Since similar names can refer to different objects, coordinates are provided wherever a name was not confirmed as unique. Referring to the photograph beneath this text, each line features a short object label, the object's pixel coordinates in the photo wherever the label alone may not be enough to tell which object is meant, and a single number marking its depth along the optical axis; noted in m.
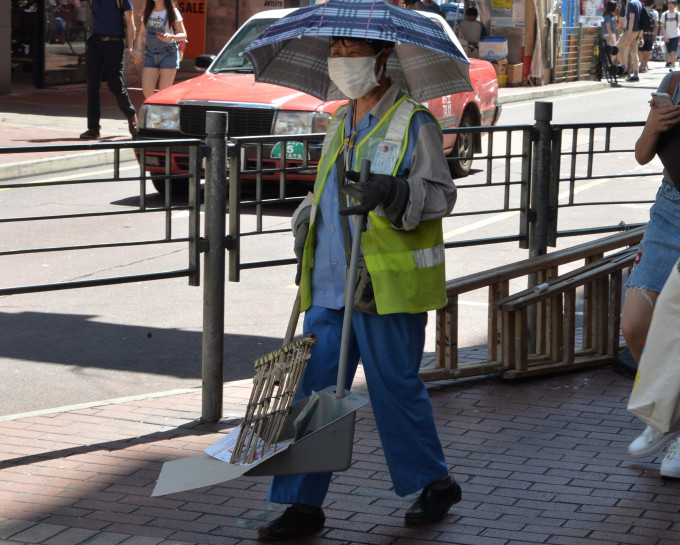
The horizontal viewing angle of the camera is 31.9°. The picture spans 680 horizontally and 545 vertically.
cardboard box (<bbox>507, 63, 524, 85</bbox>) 29.61
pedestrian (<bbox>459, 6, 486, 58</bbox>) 29.03
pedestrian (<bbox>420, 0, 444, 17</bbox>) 23.14
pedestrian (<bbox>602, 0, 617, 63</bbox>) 33.69
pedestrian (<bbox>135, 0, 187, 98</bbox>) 16.55
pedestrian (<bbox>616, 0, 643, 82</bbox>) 33.19
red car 11.74
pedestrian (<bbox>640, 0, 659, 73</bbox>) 39.00
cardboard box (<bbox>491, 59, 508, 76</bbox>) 29.14
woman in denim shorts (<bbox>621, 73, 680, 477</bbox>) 4.63
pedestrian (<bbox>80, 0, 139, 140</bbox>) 15.82
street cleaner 4.17
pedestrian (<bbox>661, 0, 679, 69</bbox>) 36.59
